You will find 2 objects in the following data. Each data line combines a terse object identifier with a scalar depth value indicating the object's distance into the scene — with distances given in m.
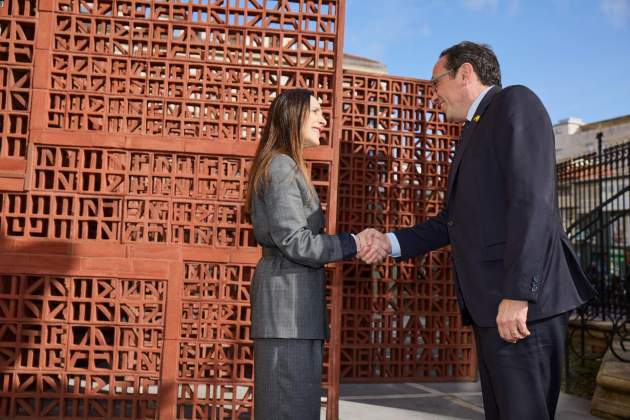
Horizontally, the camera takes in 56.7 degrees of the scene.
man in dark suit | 2.13
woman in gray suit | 2.47
